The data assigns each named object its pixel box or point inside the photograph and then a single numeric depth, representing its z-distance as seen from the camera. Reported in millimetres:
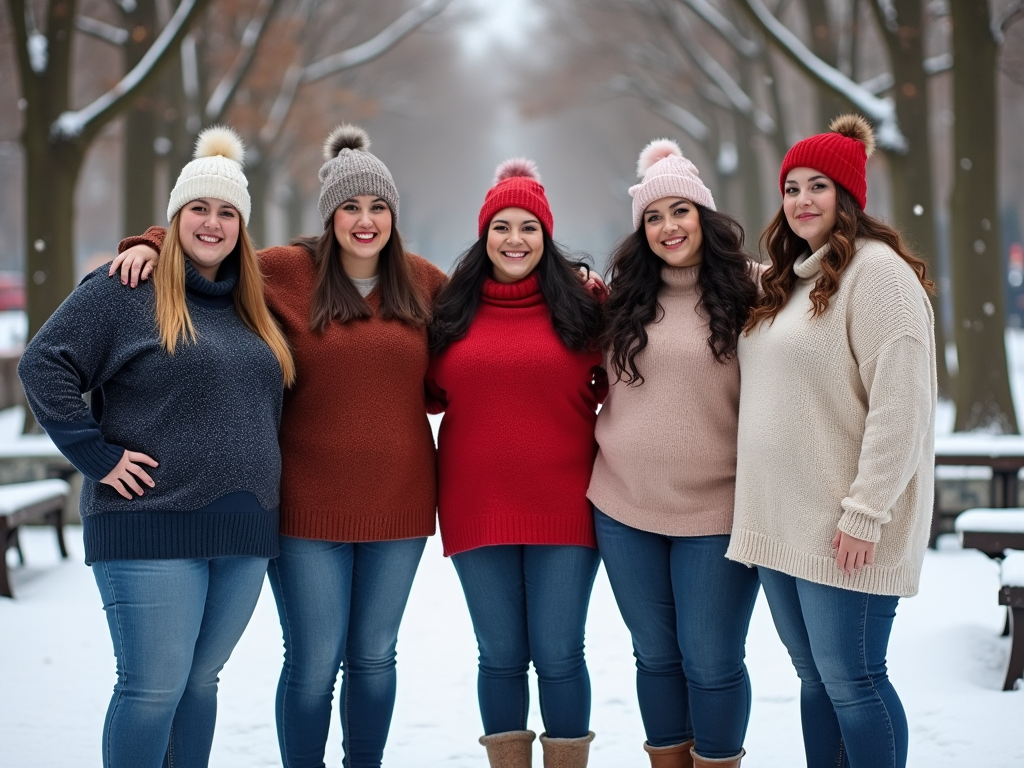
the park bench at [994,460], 7754
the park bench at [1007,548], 4953
